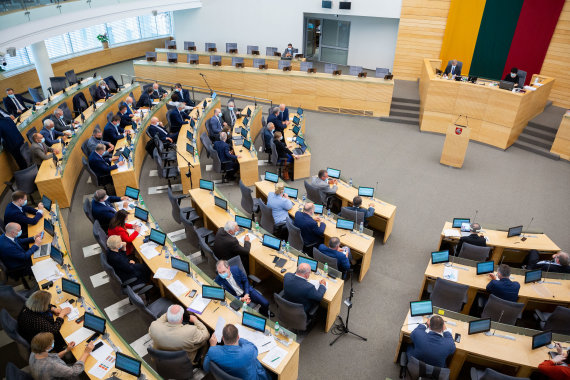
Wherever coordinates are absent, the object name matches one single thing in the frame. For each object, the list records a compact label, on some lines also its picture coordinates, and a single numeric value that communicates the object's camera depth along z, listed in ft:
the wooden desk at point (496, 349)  15.74
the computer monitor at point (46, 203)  22.58
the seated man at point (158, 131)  33.02
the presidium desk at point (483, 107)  37.94
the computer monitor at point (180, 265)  19.08
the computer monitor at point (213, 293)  17.48
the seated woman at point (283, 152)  31.92
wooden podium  34.17
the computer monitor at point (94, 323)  15.74
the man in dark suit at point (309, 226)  22.22
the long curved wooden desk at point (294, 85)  45.09
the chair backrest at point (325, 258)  19.90
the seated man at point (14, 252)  19.16
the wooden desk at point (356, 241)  21.89
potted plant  60.62
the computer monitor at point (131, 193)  24.85
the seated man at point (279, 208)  24.11
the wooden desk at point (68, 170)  25.90
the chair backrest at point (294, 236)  22.31
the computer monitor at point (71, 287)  17.37
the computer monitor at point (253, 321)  16.12
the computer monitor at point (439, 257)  20.87
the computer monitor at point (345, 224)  22.94
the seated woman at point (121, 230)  20.90
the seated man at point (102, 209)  22.41
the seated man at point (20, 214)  21.45
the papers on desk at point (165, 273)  18.99
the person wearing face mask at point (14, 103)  36.65
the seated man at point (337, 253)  19.90
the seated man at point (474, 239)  21.92
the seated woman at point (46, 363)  13.60
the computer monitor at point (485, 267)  19.98
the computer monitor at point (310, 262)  19.30
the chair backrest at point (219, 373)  13.47
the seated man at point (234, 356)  13.83
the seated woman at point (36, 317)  15.33
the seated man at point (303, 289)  17.56
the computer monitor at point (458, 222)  23.77
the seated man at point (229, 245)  20.29
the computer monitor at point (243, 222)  22.70
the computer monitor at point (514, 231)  22.91
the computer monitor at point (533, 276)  19.69
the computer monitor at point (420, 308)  17.46
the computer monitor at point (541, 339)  16.01
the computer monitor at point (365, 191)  26.17
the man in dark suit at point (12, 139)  26.94
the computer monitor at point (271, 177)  27.84
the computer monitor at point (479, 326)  16.63
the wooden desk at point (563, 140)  35.91
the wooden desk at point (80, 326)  14.51
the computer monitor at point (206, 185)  26.17
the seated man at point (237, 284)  17.93
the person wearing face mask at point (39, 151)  27.30
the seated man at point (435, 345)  15.17
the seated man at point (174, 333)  15.10
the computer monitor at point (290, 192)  25.88
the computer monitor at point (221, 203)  24.31
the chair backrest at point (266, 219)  24.23
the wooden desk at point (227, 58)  54.52
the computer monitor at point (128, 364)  13.98
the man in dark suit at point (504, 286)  18.37
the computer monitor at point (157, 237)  20.95
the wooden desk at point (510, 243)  22.33
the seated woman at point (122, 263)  18.67
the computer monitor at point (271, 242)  21.09
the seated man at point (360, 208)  23.25
